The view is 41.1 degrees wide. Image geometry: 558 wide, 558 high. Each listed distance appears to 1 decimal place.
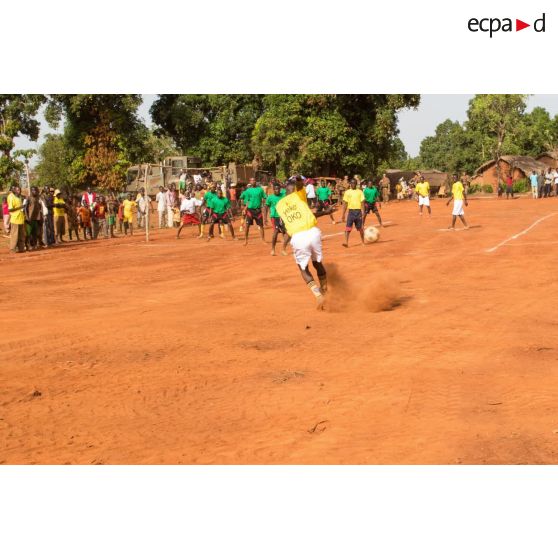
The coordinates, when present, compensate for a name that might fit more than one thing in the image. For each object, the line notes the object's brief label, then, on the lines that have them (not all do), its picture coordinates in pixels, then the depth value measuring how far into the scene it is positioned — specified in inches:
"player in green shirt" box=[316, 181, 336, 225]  1106.1
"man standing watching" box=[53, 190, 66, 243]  918.4
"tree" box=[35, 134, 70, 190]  2140.6
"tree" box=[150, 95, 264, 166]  2007.9
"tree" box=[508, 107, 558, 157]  2335.1
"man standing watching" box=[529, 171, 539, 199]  1636.3
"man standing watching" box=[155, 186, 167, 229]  1217.4
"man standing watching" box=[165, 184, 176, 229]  1219.9
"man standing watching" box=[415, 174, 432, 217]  1159.0
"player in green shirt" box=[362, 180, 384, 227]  855.3
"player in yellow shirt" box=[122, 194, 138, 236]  1108.5
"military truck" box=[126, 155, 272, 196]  1360.7
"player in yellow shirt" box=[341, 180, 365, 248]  724.0
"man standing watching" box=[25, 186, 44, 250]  836.6
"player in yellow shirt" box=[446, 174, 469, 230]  828.6
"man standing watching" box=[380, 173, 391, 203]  1760.6
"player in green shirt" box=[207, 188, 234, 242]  844.0
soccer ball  734.5
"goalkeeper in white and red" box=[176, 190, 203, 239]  1093.1
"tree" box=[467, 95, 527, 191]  2108.8
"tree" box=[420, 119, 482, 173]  2479.1
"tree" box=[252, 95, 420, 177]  1630.2
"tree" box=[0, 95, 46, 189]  1342.3
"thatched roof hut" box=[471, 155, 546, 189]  2102.6
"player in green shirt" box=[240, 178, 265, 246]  783.1
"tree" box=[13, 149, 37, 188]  1332.4
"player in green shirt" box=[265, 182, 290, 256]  697.3
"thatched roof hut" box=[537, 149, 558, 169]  2215.8
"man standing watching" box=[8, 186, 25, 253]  795.4
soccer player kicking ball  407.8
